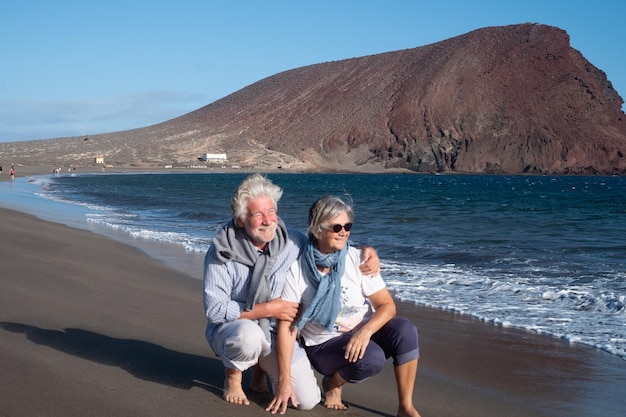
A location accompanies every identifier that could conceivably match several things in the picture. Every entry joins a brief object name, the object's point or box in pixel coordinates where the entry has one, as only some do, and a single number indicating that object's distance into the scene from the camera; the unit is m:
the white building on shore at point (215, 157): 110.38
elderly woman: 3.87
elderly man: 3.93
